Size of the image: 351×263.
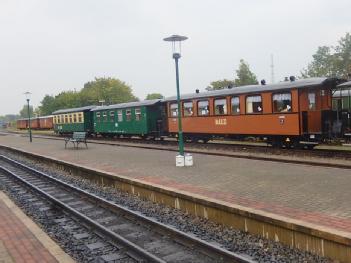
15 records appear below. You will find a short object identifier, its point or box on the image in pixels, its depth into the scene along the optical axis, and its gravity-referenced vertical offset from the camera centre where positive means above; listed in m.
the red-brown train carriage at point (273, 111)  17.09 +0.09
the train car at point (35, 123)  74.93 +0.04
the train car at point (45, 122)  68.56 +0.06
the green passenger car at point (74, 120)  38.62 +0.12
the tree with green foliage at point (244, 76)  57.09 +5.18
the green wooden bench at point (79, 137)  24.23 -0.88
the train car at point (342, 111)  17.30 -0.06
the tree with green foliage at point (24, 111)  176.34 +5.36
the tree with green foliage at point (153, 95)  132.35 +7.22
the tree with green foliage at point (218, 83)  67.94 +5.19
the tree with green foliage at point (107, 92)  91.88 +6.29
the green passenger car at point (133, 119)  28.12 +0.01
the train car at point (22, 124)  81.79 +0.00
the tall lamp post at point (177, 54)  13.84 +2.10
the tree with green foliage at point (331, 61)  61.19 +7.91
